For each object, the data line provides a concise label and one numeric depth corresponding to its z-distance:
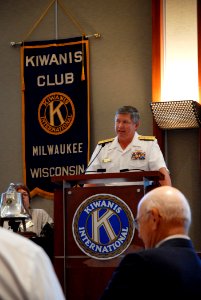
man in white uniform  7.02
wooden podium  5.46
